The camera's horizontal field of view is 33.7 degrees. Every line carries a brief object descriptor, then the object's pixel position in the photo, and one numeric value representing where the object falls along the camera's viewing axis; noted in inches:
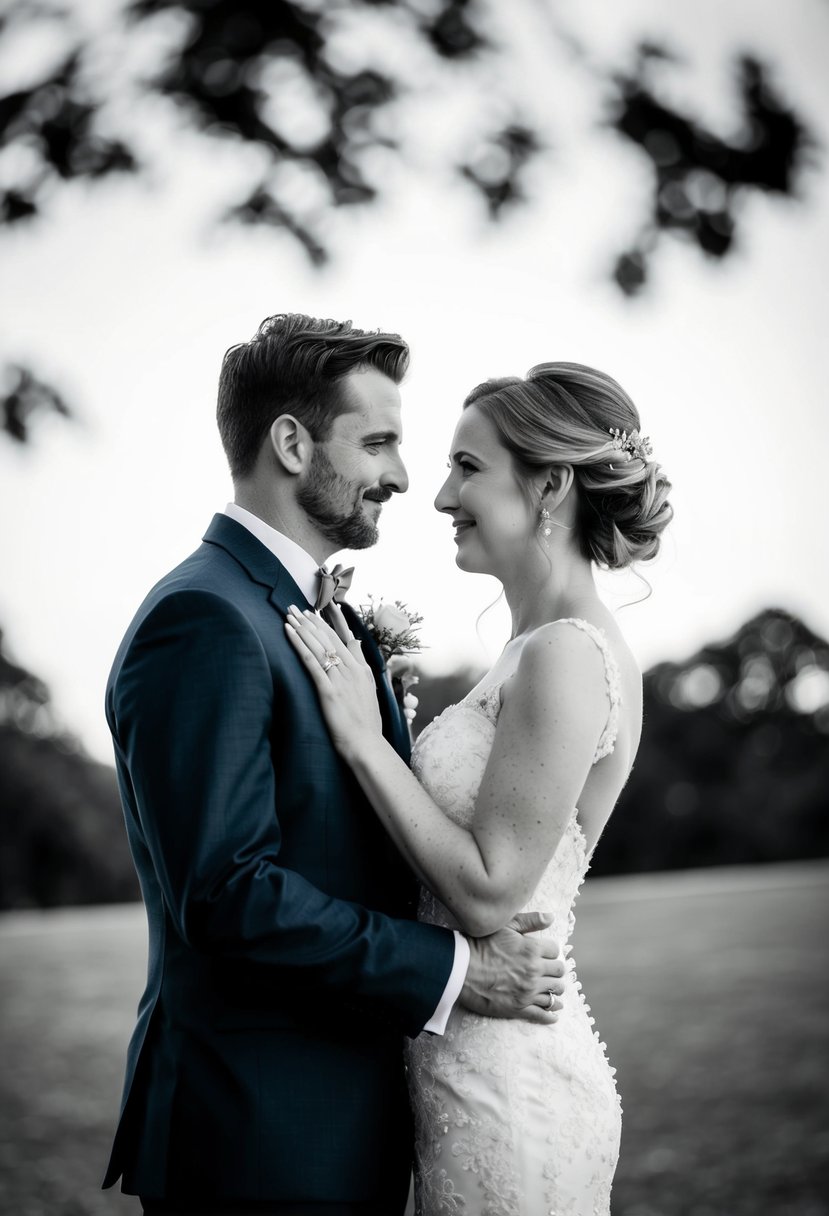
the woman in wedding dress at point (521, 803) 129.6
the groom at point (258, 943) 117.2
